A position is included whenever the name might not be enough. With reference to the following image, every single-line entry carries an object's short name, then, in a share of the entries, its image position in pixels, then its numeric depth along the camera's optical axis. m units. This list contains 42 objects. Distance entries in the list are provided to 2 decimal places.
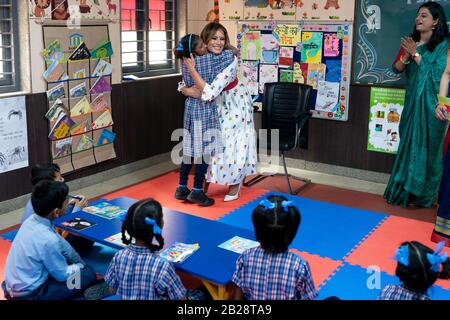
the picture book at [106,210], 3.17
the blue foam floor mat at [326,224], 3.53
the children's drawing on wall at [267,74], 5.48
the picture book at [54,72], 4.27
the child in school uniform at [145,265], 2.10
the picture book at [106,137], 4.91
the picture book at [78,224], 2.97
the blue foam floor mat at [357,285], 2.87
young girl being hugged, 4.22
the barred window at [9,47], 4.05
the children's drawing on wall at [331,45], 5.04
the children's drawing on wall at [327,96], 5.13
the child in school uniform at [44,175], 2.90
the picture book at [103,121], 4.82
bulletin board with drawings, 5.05
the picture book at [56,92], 4.32
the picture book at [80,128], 4.59
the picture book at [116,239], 2.74
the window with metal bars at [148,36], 5.26
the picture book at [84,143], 4.68
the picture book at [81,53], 4.50
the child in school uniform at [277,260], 2.02
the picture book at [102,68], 4.77
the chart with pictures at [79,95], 4.35
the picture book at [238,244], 2.65
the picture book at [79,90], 4.54
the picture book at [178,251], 2.52
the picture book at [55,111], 4.33
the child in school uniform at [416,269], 1.82
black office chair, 4.72
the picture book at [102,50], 4.73
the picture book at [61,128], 4.39
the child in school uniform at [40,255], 2.43
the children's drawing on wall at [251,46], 5.53
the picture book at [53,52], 4.25
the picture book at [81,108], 4.57
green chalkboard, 4.63
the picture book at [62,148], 4.45
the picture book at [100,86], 4.75
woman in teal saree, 4.16
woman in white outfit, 4.43
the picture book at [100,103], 4.79
